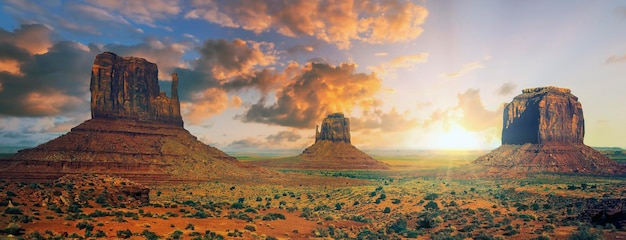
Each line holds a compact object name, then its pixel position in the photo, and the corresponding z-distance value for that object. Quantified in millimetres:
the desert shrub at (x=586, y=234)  21891
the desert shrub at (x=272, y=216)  36241
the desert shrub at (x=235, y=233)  25605
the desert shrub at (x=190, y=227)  26156
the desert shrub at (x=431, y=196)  47575
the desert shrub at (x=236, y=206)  41984
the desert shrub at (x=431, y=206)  42969
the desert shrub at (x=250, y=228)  28584
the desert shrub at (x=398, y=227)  33688
